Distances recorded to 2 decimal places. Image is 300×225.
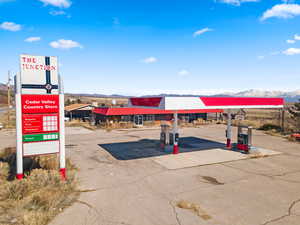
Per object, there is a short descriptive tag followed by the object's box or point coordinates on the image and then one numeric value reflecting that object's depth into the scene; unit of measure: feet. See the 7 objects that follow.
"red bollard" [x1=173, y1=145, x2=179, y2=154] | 52.17
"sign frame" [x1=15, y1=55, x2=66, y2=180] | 31.22
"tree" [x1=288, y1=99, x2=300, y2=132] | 81.66
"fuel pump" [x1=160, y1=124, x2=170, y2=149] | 58.29
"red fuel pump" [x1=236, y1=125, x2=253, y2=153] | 53.31
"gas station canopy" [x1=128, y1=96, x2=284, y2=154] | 40.70
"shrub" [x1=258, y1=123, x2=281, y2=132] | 93.80
